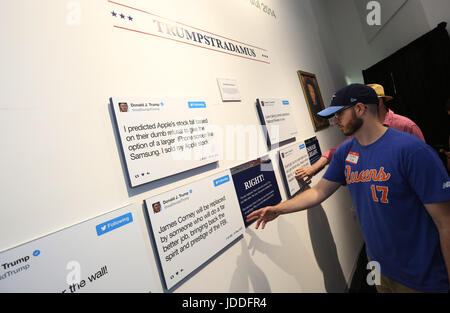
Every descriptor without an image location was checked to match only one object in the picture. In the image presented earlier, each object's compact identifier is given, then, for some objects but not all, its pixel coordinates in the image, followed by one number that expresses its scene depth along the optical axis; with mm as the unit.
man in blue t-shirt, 972
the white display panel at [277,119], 1500
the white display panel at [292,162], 1590
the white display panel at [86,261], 529
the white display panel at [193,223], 804
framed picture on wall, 2199
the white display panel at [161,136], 771
